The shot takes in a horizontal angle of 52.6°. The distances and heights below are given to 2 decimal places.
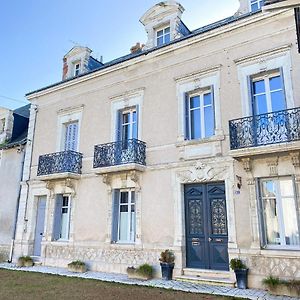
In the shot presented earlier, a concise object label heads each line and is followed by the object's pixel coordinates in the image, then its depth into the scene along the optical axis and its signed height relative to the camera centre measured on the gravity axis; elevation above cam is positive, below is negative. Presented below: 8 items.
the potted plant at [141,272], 8.27 -1.13
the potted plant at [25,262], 10.73 -1.13
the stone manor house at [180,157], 7.43 +2.06
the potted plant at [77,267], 9.52 -1.14
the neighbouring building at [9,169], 12.27 +2.50
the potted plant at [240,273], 7.07 -0.97
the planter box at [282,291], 6.43 -1.25
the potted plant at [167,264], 8.14 -0.89
